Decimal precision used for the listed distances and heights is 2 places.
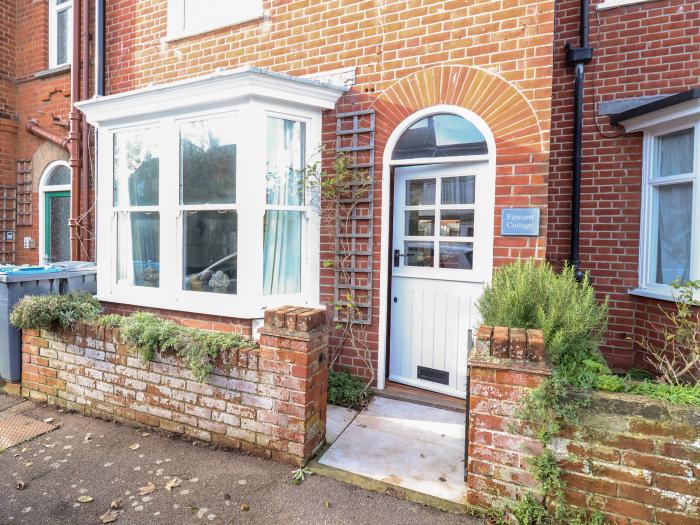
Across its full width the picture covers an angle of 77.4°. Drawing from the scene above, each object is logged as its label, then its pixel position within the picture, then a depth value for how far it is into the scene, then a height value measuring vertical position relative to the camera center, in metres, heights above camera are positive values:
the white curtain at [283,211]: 4.37 +0.37
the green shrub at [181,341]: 3.06 -0.69
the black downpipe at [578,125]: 4.65 +1.36
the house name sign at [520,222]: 3.69 +0.25
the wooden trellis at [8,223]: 7.23 +0.34
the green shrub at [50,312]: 3.73 -0.59
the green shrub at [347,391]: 3.96 -1.32
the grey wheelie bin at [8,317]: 4.12 -0.70
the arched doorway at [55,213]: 6.91 +0.50
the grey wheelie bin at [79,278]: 4.88 -0.39
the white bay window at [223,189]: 4.23 +0.60
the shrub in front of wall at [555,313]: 2.53 -0.40
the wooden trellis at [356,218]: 4.27 +0.30
